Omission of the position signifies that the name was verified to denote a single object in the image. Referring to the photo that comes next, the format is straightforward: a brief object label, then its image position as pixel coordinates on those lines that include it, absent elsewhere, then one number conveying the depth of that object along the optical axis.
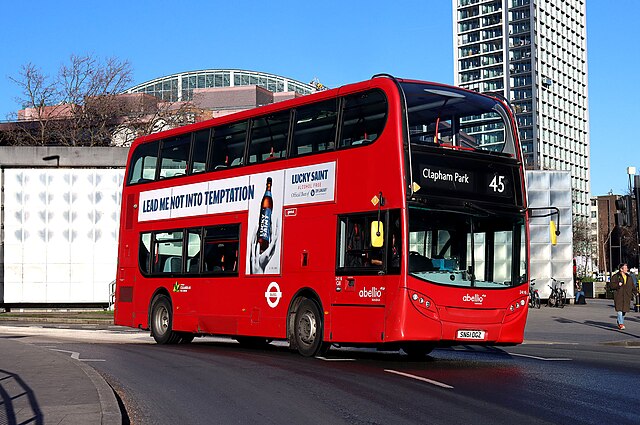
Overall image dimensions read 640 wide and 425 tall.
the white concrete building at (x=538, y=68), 151.50
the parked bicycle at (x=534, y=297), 44.83
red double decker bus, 15.16
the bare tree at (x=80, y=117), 75.44
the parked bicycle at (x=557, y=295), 45.62
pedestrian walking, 28.19
